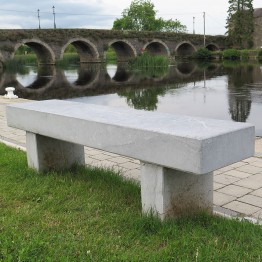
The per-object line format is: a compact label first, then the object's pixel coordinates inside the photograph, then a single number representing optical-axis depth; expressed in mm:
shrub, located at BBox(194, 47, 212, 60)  51062
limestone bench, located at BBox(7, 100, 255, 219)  2505
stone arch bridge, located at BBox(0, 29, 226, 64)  37688
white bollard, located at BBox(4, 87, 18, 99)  12398
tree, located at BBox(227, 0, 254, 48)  51250
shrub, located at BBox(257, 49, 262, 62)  44766
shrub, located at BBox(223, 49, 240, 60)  47094
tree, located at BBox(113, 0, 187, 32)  67938
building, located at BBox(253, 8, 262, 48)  58656
